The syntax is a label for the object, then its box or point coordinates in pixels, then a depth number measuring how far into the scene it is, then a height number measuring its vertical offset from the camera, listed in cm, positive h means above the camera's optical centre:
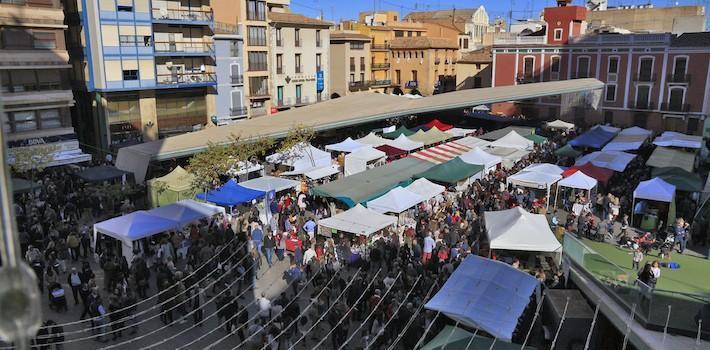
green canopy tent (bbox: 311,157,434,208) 1770 -419
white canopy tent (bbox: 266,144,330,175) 2193 -404
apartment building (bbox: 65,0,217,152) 2875 -54
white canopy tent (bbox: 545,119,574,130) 3441 -414
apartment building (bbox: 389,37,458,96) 5403 -66
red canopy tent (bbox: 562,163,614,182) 1998 -407
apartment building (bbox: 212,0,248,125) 3553 -37
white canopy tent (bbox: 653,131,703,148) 2559 -394
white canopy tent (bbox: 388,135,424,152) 2577 -400
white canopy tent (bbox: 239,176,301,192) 1847 -419
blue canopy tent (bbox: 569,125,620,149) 2691 -398
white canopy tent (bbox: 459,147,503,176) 2242 -405
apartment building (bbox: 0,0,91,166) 2377 -96
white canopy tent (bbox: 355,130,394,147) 2611 -391
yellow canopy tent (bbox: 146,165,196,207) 1789 -415
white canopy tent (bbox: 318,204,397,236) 1476 -437
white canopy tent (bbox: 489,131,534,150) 2595 -394
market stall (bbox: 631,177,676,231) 1714 -448
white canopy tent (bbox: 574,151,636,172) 2116 -397
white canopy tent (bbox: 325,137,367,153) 2498 -397
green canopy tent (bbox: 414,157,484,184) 2006 -415
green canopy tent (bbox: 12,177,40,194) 1813 -415
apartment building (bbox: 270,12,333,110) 4000 -14
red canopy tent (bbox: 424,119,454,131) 3207 -393
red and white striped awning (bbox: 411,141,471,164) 2280 -396
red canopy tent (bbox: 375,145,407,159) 2525 -417
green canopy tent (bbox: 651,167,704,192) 1826 -400
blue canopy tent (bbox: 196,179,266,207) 1738 -428
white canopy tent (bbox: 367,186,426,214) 1658 -428
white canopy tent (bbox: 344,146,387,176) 2266 -413
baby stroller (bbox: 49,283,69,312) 1166 -495
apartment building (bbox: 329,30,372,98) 4812 -40
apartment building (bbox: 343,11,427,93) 5362 +147
